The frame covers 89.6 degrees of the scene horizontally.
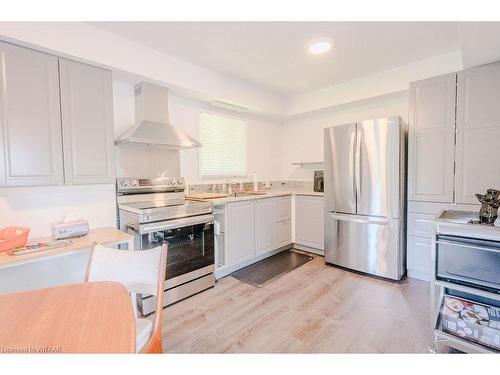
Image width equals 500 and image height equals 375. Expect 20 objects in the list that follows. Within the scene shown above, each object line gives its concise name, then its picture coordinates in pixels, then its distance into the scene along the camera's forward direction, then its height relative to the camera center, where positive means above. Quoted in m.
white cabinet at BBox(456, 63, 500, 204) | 2.23 +0.39
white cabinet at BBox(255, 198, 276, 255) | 3.19 -0.63
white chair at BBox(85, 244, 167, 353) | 1.27 -0.47
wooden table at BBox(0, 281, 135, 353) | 0.75 -0.49
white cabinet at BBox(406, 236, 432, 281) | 2.64 -0.87
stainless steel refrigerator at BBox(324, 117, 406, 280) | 2.65 -0.22
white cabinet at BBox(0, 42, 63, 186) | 1.66 +0.43
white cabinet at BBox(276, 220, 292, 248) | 3.52 -0.80
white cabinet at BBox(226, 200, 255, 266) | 2.87 -0.63
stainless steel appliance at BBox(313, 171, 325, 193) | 3.66 -0.08
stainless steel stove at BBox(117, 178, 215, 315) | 2.15 -0.46
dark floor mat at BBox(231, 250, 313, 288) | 2.80 -1.11
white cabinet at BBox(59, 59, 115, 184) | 1.92 +0.46
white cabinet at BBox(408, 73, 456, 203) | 2.45 +0.36
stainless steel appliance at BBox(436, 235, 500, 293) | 1.52 -0.55
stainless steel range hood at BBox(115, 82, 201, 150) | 2.38 +0.57
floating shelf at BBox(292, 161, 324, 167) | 3.96 +0.23
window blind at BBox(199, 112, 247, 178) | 3.33 +0.46
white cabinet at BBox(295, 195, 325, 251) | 3.41 -0.61
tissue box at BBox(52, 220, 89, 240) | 1.93 -0.39
